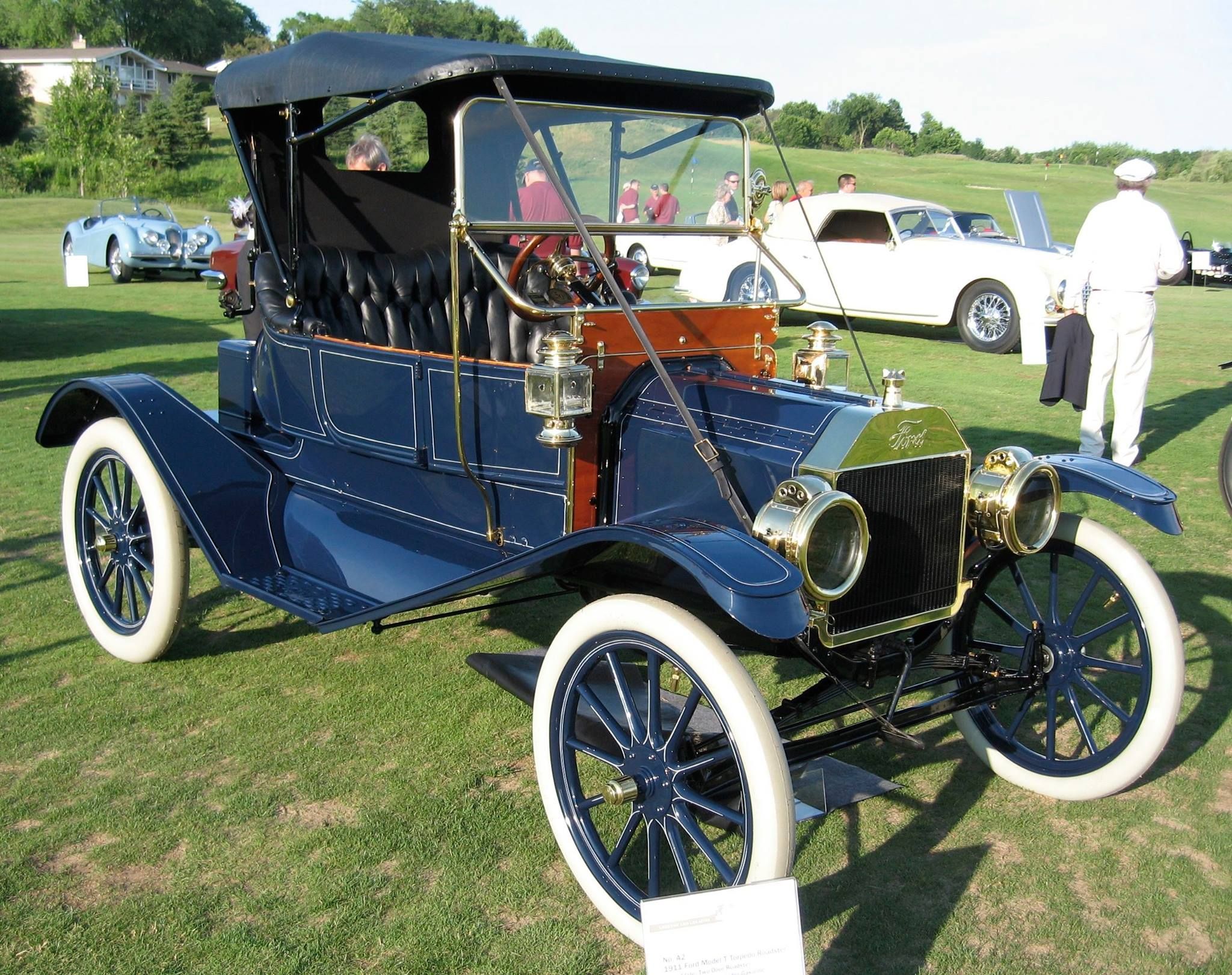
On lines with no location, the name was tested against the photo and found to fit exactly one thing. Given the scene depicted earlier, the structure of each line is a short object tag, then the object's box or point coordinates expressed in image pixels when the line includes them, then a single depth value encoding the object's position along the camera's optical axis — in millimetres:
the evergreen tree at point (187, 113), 42031
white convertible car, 11789
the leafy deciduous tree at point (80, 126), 39031
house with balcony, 67562
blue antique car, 2584
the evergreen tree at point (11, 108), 45312
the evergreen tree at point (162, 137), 40969
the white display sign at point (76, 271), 16062
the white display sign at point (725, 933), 1942
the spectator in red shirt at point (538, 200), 3436
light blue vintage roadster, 17531
